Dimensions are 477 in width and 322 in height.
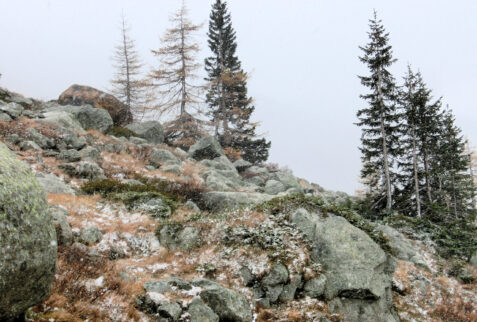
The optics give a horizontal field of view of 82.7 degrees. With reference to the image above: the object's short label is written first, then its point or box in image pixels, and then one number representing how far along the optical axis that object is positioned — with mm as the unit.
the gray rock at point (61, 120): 16478
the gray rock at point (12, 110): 15852
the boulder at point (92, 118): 20891
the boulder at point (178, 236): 8492
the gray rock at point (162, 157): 18544
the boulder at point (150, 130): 24875
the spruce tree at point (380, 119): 20922
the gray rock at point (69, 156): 13109
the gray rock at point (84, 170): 12055
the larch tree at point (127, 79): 34375
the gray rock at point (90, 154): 14118
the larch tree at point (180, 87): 29969
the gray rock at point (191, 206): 11445
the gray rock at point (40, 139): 13781
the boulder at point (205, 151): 25172
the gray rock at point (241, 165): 26891
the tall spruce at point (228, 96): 32250
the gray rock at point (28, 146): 12727
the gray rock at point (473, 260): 13951
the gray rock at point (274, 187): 21016
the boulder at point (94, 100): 26016
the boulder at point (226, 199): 12695
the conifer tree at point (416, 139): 21141
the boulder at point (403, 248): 11573
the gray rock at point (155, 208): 10125
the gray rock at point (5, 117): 14703
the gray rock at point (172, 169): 16703
